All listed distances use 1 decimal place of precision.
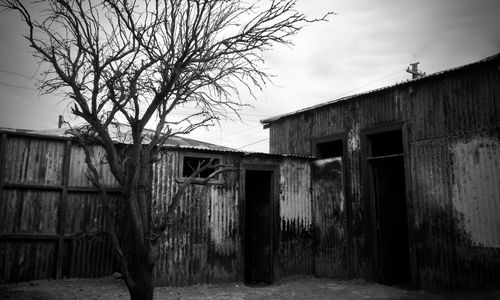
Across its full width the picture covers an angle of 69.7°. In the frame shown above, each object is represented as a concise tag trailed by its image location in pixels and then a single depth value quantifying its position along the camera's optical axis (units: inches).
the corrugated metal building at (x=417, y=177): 313.7
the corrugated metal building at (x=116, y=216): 350.0
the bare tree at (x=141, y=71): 193.0
